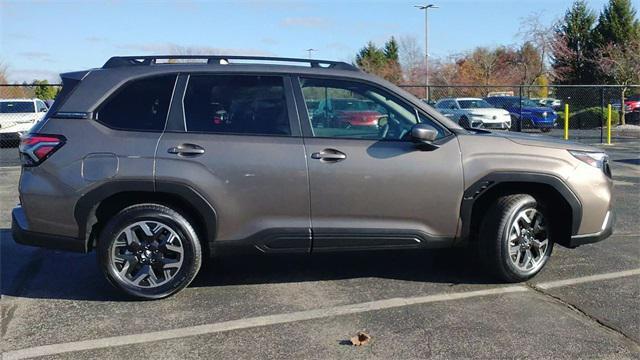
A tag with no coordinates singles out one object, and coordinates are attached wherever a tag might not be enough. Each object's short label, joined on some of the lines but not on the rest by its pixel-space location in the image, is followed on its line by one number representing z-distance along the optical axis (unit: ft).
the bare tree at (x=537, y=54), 123.65
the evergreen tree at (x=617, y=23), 111.96
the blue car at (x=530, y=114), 81.97
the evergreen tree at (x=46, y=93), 145.40
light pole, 150.61
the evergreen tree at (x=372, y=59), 195.45
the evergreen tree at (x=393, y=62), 182.39
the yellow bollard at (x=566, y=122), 60.81
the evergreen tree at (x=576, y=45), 118.83
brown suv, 14.38
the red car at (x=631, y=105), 94.99
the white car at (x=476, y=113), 73.76
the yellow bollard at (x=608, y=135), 60.76
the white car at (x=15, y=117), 62.34
